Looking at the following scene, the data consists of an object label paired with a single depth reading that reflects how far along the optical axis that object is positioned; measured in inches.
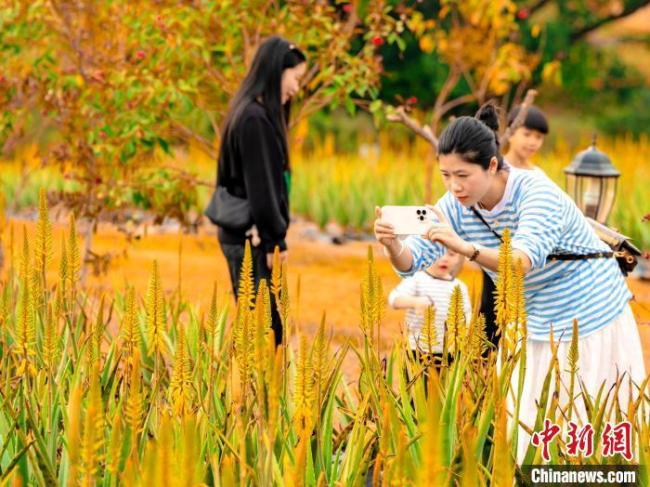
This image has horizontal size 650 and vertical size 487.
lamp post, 447.3
